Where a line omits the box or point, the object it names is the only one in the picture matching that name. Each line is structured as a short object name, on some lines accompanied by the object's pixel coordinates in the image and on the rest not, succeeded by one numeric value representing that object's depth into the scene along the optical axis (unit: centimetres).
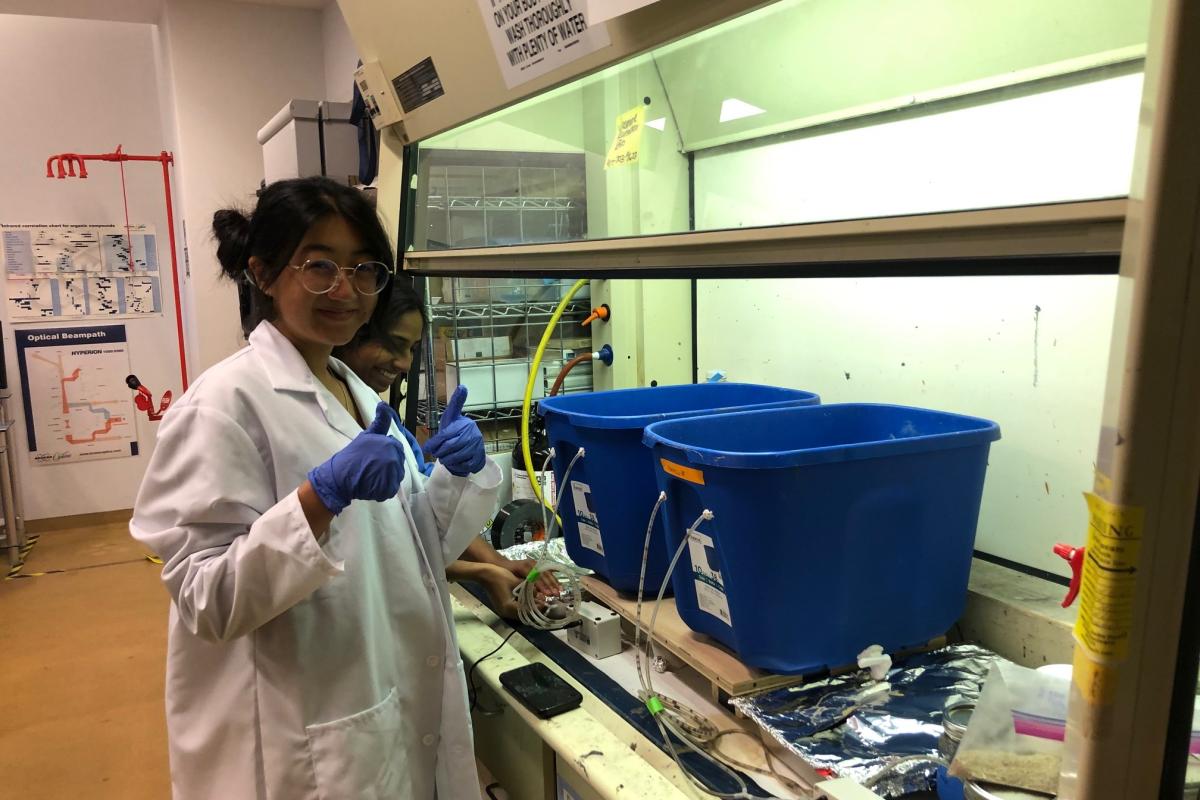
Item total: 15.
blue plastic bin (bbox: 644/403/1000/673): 105
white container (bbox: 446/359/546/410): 224
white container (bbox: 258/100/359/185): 254
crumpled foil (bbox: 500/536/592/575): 175
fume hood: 39
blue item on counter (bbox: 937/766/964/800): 87
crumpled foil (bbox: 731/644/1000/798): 93
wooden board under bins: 112
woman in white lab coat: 96
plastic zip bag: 82
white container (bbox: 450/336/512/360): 222
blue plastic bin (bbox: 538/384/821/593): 139
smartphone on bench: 116
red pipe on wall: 433
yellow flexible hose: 197
